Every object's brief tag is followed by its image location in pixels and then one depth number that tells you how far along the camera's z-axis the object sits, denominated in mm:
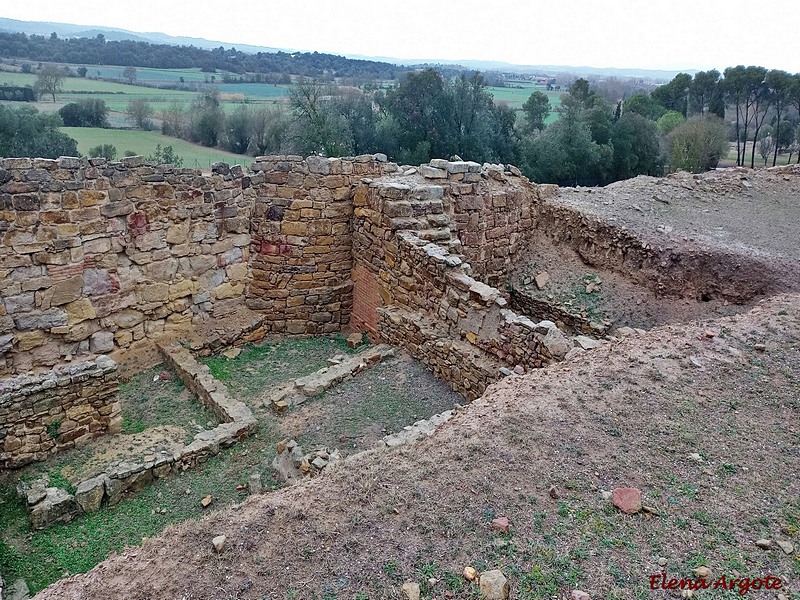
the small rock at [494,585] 3742
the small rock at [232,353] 10711
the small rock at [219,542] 4227
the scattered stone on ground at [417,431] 6043
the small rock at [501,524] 4242
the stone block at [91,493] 6758
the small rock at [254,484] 6864
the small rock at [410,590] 3783
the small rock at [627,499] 4369
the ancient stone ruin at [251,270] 8023
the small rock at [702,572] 3811
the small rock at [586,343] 7372
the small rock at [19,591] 5648
